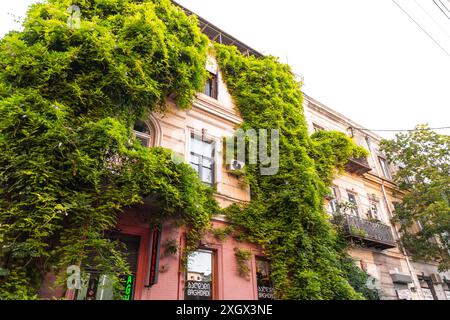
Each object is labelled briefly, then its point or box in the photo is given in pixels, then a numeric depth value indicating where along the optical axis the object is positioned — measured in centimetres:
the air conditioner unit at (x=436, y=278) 1500
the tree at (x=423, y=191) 1388
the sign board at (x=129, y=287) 676
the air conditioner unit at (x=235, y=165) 1004
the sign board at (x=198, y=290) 772
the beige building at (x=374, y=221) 1248
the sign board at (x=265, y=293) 874
